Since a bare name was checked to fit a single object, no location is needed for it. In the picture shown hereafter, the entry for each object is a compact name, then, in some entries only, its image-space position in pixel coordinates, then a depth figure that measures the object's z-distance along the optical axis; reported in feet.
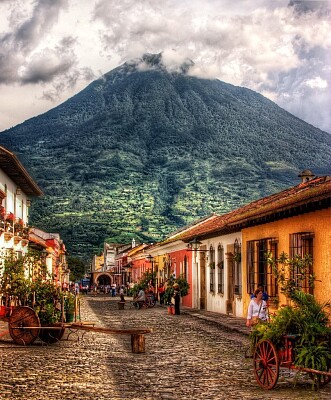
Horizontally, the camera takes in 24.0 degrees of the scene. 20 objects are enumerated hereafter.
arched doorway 343.46
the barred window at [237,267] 74.59
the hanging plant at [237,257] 74.13
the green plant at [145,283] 133.13
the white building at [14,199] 83.61
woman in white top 47.06
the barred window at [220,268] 85.76
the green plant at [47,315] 50.34
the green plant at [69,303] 59.33
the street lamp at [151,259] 147.54
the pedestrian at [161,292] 120.12
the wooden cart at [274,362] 29.50
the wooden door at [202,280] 99.71
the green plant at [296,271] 47.26
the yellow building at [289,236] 45.11
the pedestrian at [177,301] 91.88
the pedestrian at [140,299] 112.27
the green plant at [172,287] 102.42
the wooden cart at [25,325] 46.91
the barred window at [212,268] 90.88
